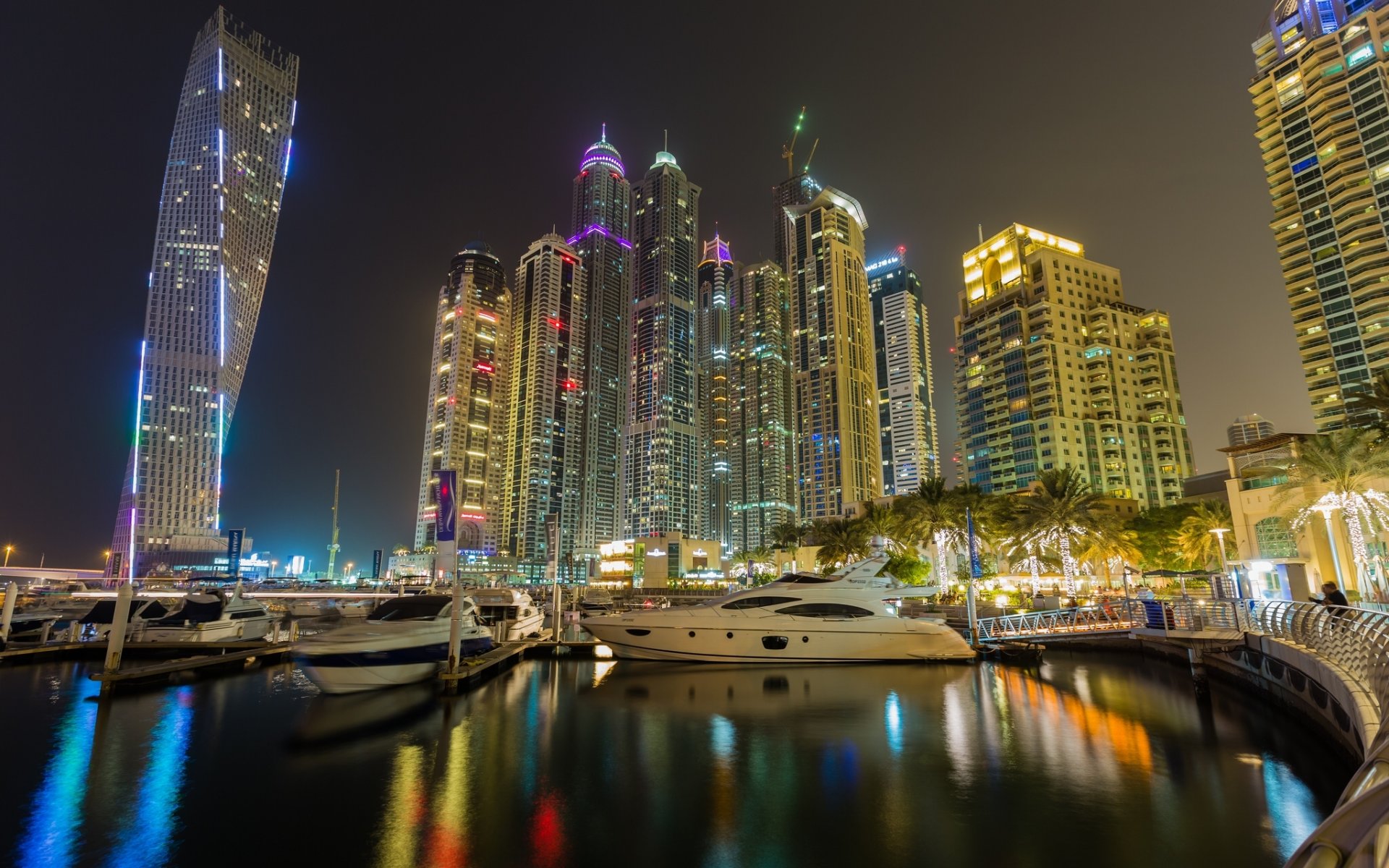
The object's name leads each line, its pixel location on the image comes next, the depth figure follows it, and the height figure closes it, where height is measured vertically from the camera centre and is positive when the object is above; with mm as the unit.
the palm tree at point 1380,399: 26703 +6487
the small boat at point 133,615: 28500 -1731
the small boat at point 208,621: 27734 -2034
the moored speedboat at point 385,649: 18703 -2309
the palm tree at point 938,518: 52469 +3505
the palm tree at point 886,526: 59156 +3516
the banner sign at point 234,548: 91225 +3908
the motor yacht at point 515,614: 32275 -2470
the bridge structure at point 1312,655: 3078 -2120
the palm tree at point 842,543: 69062 +2151
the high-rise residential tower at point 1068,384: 117812 +33050
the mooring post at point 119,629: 19594 -1597
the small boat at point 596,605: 60441 -3729
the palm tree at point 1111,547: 47375 +792
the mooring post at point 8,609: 26356 -1227
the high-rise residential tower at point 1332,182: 89312 +54544
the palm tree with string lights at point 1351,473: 31203 +3922
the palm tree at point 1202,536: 56688 +1850
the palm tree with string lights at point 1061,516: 46188 +3057
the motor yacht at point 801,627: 25641 -2513
